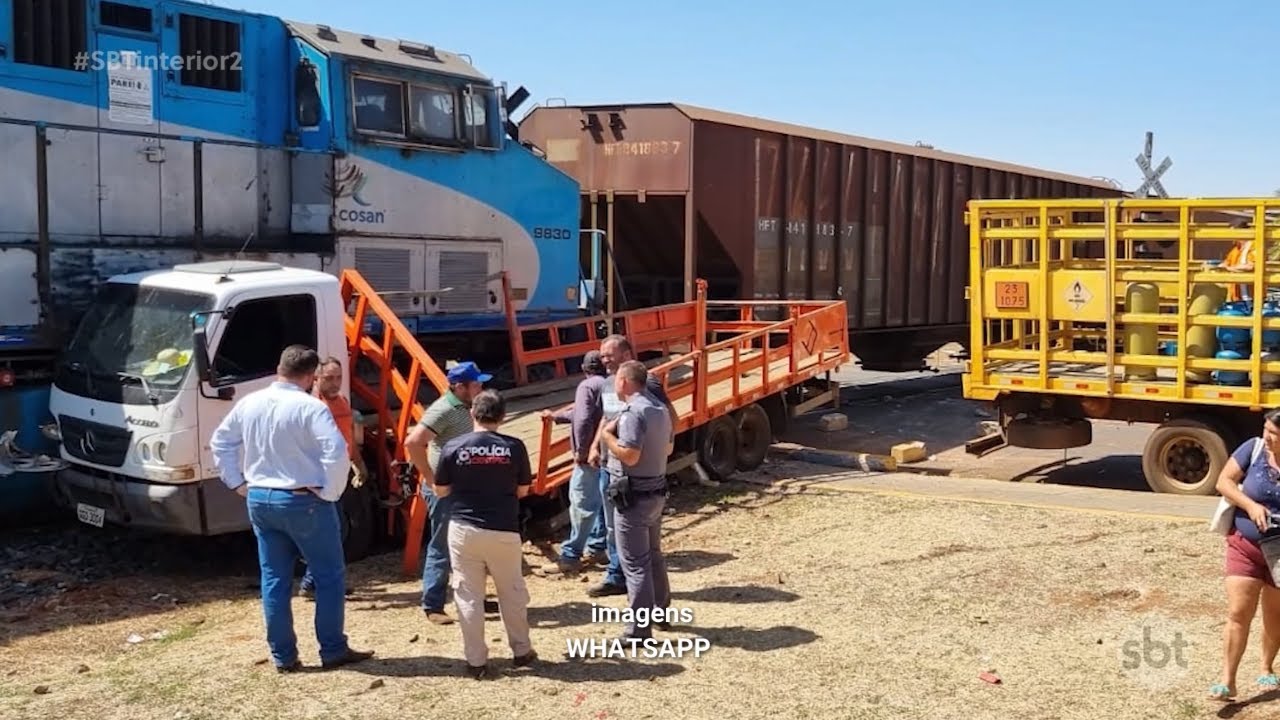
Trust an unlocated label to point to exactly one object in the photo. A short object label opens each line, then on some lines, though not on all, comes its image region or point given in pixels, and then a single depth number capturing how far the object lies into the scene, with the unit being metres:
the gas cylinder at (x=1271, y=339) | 10.60
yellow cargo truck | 10.62
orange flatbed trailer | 8.56
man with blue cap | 6.76
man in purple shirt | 7.70
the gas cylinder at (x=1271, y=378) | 10.56
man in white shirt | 5.91
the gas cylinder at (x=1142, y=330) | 11.07
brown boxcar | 14.55
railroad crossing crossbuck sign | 32.03
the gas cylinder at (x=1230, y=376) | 10.70
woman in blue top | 5.46
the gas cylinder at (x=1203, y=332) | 10.86
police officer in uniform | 6.45
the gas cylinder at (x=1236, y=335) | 10.68
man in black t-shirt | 5.89
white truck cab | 7.59
